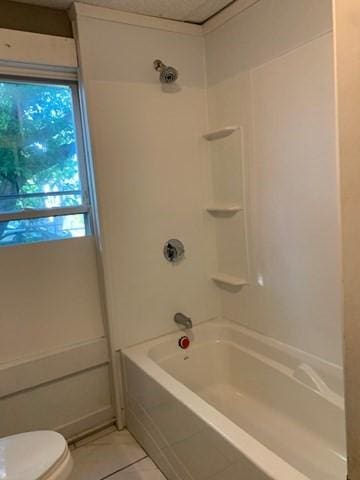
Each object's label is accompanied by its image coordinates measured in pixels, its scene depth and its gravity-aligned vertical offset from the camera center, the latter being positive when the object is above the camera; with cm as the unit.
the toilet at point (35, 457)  130 -90
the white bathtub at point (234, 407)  141 -102
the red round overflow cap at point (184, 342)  221 -87
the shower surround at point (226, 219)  168 -16
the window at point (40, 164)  191 +20
